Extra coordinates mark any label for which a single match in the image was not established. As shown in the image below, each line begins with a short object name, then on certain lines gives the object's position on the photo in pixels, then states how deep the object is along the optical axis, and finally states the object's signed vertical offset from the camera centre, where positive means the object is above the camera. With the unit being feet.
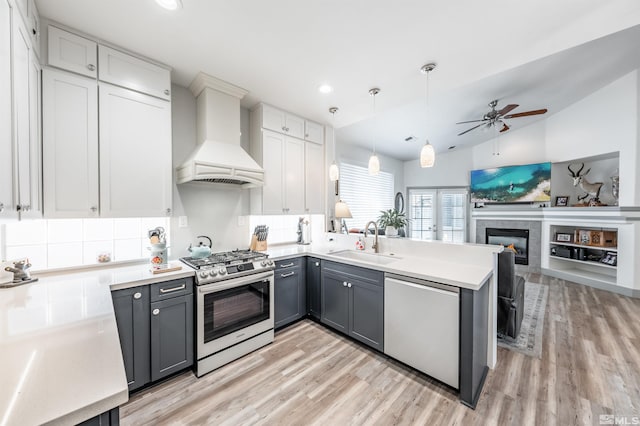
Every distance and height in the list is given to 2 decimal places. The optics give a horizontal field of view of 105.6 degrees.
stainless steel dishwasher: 6.11 -3.13
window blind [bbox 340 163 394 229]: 16.34 +1.35
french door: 21.48 -0.20
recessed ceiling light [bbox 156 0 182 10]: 5.25 +4.55
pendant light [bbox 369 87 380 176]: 9.22 +1.83
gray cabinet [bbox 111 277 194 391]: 5.93 -3.06
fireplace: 18.24 -2.22
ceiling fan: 12.50 +5.14
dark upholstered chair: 8.05 -3.00
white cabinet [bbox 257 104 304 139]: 10.11 +3.93
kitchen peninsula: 2.13 -1.66
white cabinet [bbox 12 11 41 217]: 4.39 +1.78
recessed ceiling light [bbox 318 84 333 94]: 8.99 +4.61
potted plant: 9.82 -0.46
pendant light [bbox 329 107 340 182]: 9.78 +1.56
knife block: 10.03 -1.42
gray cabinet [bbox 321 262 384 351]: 7.66 -3.14
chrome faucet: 9.53 -1.35
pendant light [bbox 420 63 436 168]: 7.71 +1.87
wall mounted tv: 17.11 +2.04
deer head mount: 15.26 +1.77
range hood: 7.80 +2.50
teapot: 8.02 -1.37
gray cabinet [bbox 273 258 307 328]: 9.09 -3.16
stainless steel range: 6.97 -3.00
